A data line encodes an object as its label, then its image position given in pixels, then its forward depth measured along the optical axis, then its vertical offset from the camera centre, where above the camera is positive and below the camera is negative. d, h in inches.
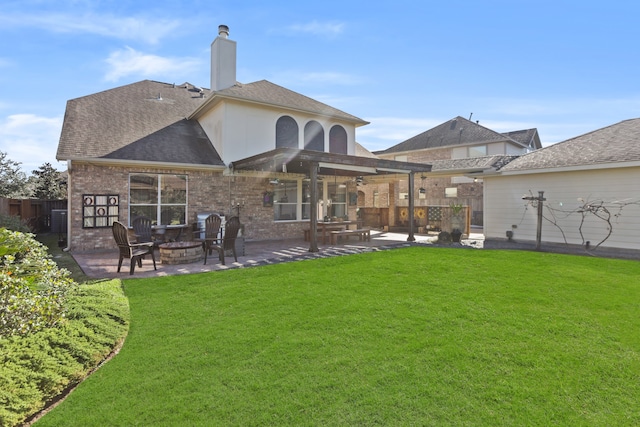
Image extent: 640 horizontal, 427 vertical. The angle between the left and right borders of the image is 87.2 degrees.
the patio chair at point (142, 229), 342.0 -21.7
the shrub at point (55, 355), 101.0 -53.9
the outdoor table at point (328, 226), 447.8 -23.6
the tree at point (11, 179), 615.2 +53.1
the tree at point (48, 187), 686.5 +42.7
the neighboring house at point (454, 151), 847.1 +163.6
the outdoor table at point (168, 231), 391.2 -27.3
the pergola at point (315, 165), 347.8 +55.7
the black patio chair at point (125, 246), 262.5 -30.1
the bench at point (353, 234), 443.5 -33.5
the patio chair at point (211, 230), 322.5 -21.2
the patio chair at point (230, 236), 311.5 -25.6
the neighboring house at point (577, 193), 375.6 +22.5
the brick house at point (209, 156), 382.3 +61.0
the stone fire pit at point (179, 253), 312.7 -42.4
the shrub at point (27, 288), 124.6 -33.5
